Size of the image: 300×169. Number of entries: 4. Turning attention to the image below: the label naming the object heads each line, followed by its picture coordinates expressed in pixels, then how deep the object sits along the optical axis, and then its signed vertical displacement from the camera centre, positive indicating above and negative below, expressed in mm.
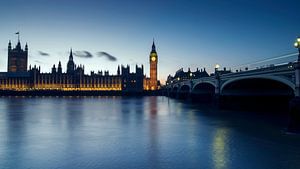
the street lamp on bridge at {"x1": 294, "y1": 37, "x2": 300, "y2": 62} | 22297 +3508
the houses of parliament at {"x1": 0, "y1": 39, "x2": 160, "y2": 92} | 190000 +6095
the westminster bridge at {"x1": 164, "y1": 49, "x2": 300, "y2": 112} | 35225 +297
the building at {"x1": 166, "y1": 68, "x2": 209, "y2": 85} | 185725 +10775
